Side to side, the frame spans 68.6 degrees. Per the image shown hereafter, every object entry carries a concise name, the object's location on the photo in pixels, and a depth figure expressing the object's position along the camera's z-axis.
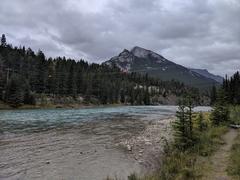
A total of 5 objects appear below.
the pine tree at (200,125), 18.88
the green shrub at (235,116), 24.73
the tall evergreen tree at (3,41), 104.17
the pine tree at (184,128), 13.61
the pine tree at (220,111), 23.91
